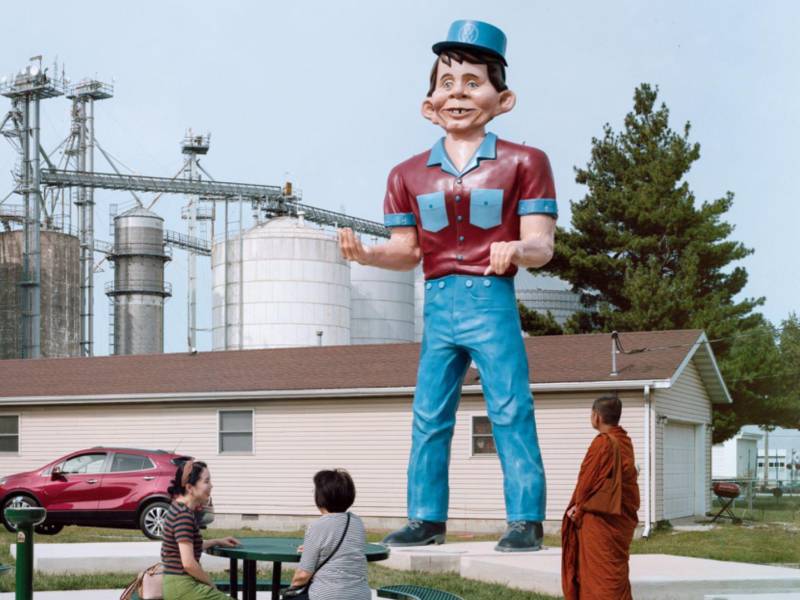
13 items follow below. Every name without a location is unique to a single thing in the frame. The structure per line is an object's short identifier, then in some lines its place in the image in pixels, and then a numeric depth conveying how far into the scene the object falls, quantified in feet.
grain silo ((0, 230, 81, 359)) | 154.30
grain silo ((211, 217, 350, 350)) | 136.67
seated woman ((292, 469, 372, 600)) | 22.90
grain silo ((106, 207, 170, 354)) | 166.40
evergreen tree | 111.34
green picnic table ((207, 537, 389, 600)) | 24.73
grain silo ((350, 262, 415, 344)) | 148.97
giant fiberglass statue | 29.43
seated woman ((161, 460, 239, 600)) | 25.29
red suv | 65.36
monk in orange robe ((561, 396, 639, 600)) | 27.55
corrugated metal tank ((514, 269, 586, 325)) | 157.17
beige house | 73.31
